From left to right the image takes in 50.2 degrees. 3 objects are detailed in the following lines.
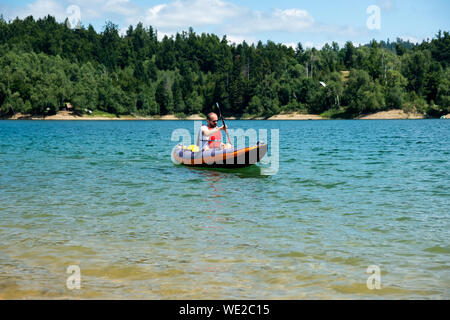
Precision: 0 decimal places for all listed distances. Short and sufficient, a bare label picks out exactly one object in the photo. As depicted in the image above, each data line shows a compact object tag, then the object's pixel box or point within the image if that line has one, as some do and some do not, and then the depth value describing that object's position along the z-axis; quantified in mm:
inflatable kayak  20719
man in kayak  21219
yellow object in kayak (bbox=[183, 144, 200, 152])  22841
